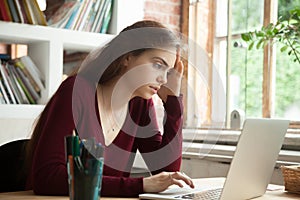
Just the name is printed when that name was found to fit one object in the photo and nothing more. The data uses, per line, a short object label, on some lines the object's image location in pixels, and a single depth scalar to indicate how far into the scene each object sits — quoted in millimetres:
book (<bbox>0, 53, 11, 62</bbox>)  2865
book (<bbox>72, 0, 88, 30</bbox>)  3021
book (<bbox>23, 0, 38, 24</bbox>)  2814
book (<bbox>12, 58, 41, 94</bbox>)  2848
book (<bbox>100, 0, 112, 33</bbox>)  3154
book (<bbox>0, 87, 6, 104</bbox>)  2748
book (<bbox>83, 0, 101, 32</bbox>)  3076
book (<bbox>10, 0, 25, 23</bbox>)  2781
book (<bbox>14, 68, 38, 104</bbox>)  2842
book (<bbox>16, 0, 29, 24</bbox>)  2801
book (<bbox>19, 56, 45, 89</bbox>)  2865
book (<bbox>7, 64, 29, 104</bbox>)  2820
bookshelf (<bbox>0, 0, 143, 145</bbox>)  2730
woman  1625
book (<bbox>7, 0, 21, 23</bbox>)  2781
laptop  1438
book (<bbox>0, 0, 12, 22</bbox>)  2744
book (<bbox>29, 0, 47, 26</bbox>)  2824
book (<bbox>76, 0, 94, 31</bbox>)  3045
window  2846
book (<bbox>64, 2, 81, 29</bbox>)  2995
